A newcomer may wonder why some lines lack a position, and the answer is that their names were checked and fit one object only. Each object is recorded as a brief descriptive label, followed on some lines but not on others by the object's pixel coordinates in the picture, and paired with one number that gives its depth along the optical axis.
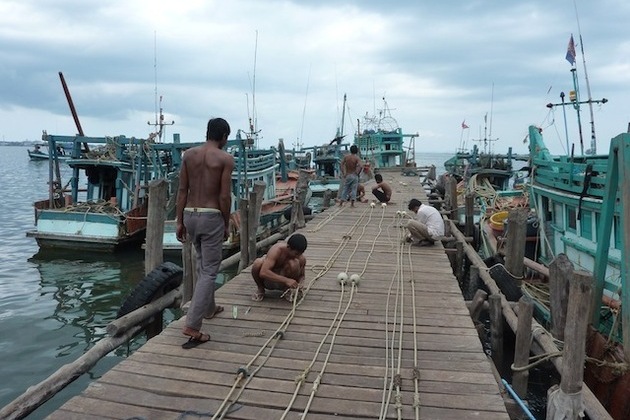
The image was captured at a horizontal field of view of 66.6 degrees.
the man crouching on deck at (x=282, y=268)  5.61
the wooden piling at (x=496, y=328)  6.39
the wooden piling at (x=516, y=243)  8.41
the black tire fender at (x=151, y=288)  6.00
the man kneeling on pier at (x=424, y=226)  9.55
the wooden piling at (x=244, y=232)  8.45
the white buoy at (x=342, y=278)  6.73
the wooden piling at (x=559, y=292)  5.22
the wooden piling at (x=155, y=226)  5.96
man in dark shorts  15.33
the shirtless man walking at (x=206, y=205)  4.44
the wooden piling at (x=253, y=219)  8.77
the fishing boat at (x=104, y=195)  15.80
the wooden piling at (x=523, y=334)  5.18
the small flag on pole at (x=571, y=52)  12.30
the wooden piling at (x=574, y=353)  3.60
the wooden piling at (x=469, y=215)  14.22
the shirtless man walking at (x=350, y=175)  14.10
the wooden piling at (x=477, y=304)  6.34
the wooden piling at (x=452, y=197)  15.91
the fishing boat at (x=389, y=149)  34.31
